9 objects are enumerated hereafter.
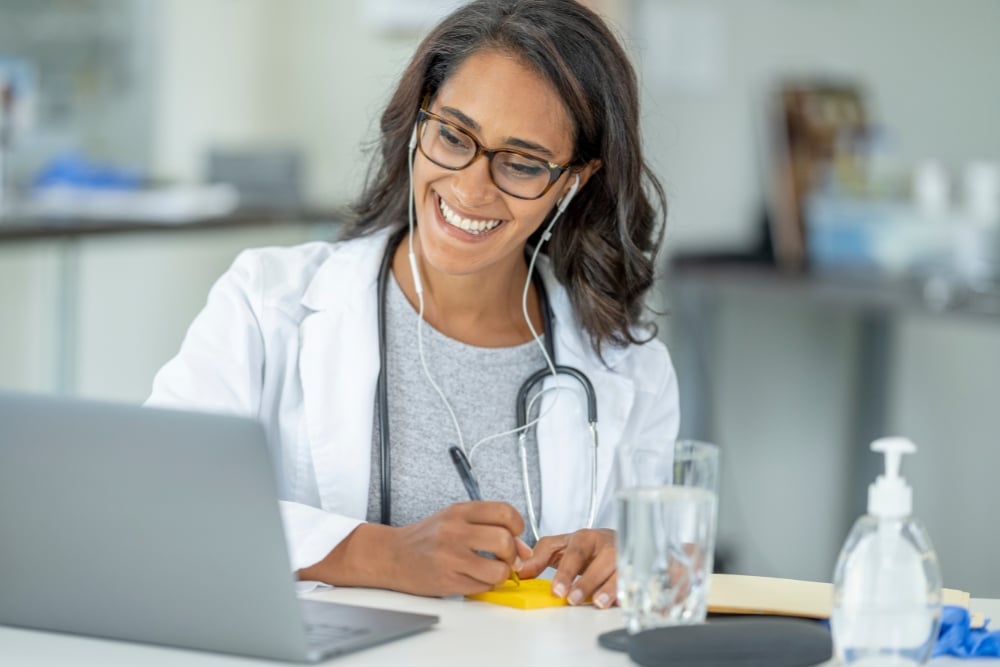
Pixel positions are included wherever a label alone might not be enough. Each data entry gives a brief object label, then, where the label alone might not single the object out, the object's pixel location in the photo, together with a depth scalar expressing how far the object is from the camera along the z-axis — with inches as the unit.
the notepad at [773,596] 68.7
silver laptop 62.5
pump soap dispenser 62.4
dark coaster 63.2
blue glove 66.6
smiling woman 80.6
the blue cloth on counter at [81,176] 183.4
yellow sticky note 70.4
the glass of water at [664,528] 63.9
